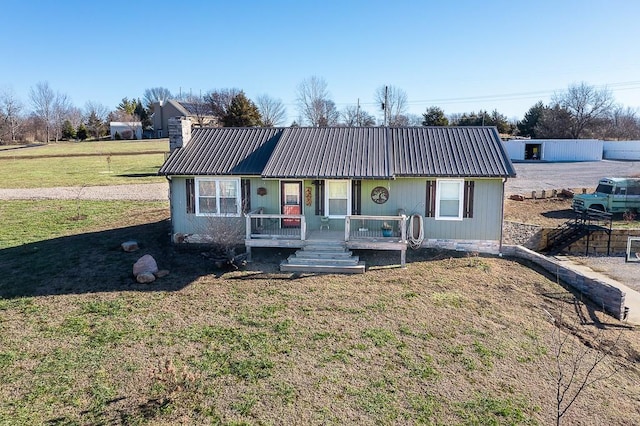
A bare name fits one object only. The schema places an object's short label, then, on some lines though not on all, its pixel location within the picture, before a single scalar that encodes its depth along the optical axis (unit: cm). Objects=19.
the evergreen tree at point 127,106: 9338
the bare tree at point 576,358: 775
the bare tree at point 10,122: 7200
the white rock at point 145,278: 1256
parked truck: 2236
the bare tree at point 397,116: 6412
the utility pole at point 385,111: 3430
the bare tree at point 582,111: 6041
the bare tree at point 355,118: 6397
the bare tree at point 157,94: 12093
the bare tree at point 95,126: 8256
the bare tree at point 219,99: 5460
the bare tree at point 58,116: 8338
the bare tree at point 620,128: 6793
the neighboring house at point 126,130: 8031
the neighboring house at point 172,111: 6781
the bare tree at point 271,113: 6506
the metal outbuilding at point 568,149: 4738
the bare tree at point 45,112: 8731
